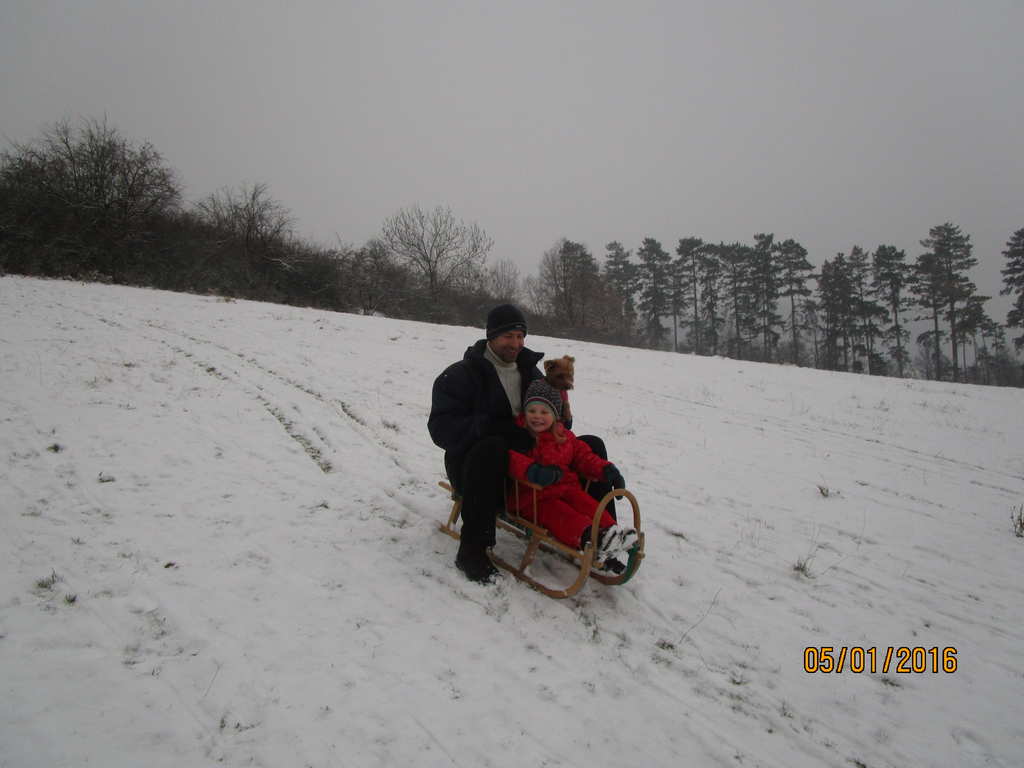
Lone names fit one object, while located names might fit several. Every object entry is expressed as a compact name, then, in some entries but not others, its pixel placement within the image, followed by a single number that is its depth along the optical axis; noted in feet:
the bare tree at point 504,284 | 141.52
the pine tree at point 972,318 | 120.47
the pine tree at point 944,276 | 123.95
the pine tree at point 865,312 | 139.44
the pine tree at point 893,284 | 135.74
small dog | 11.89
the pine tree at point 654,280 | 172.35
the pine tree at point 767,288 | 151.64
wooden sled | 10.16
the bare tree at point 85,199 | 59.52
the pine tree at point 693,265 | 168.66
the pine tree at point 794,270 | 148.46
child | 10.77
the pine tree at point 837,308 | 142.72
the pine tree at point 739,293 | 156.25
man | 11.33
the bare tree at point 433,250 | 114.11
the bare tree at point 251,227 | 83.10
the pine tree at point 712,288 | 164.86
